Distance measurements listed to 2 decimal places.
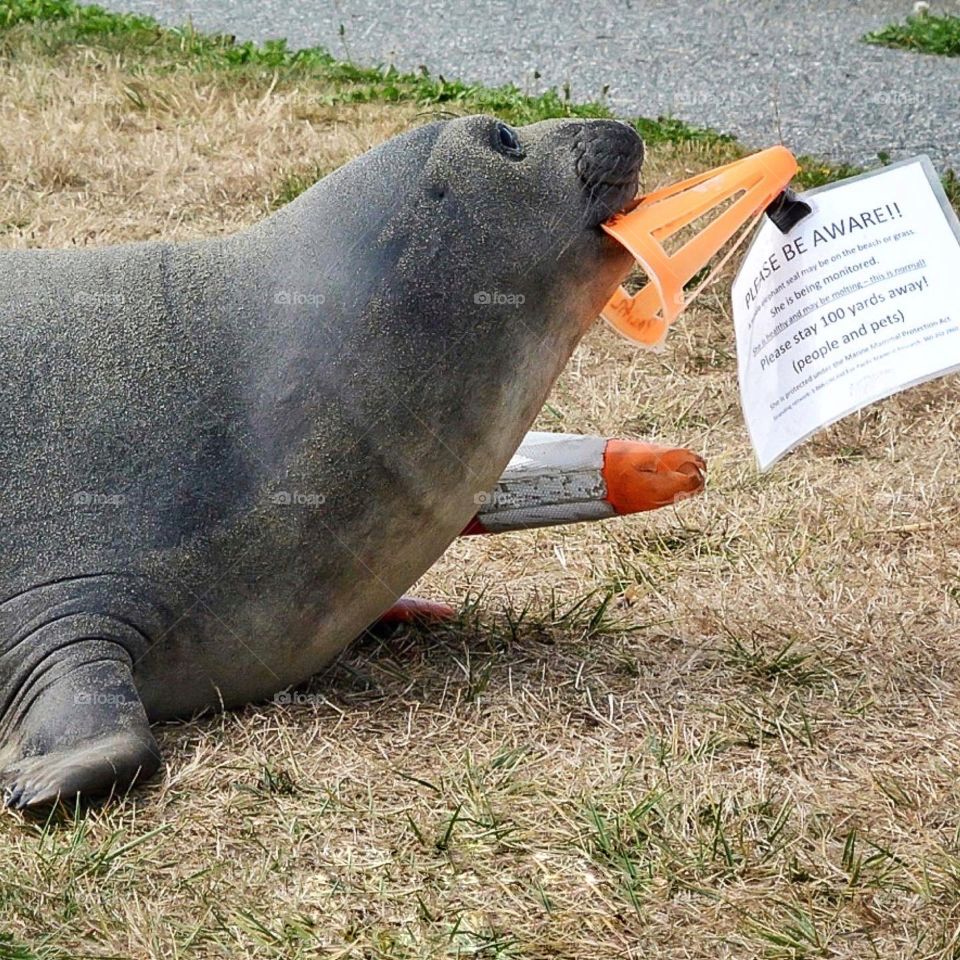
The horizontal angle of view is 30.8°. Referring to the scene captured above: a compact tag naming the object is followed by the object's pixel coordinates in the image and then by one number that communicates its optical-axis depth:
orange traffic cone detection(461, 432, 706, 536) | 4.16
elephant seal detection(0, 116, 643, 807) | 3.66
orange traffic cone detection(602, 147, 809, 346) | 3.75
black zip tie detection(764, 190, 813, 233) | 3.84
